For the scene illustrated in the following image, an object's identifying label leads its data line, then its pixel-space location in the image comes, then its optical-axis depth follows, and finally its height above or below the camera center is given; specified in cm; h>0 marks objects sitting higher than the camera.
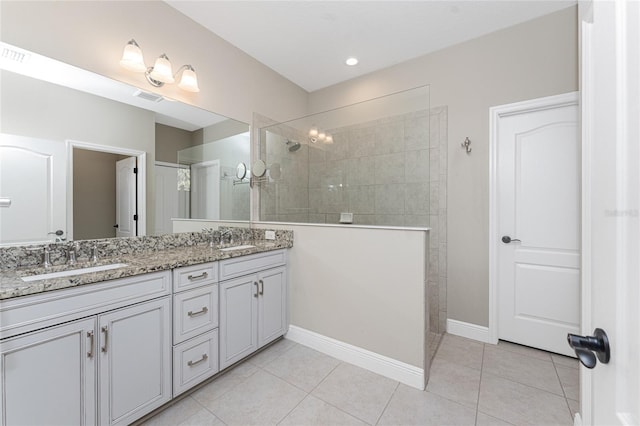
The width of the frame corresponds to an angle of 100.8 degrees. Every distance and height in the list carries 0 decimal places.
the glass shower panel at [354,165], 213 +45
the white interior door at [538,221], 212 -7
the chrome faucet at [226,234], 250 -21
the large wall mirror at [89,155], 144 +38
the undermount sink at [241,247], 213 -29
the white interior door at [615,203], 45 +2
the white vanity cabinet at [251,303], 185 -71
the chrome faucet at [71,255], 157 -26
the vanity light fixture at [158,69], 176 +103
